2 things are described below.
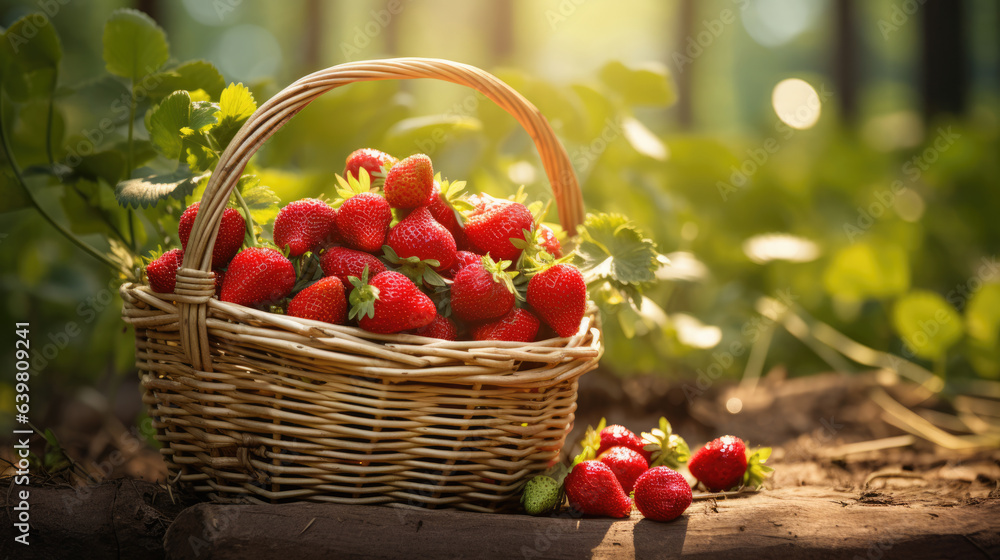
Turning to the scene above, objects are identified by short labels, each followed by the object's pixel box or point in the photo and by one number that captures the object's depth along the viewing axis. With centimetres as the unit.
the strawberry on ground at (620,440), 104
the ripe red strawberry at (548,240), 98
